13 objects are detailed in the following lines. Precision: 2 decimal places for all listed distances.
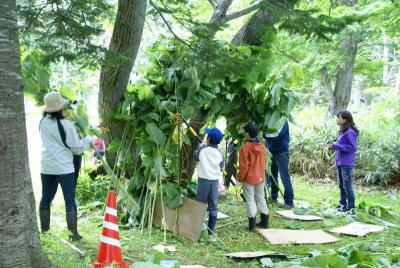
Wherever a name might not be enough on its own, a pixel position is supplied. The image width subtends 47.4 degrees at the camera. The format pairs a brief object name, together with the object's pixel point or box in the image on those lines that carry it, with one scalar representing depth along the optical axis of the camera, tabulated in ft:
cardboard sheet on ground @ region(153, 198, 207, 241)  18.28
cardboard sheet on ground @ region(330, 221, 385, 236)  20.26
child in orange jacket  20.17
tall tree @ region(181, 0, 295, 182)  22.76
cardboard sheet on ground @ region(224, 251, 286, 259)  16.05
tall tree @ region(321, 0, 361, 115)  41.93
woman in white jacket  16.53
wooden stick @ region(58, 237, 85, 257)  14.35
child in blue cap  18.65
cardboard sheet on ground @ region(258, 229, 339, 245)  18.85
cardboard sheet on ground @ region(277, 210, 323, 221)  22.94
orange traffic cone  13.30
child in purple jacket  23.15
